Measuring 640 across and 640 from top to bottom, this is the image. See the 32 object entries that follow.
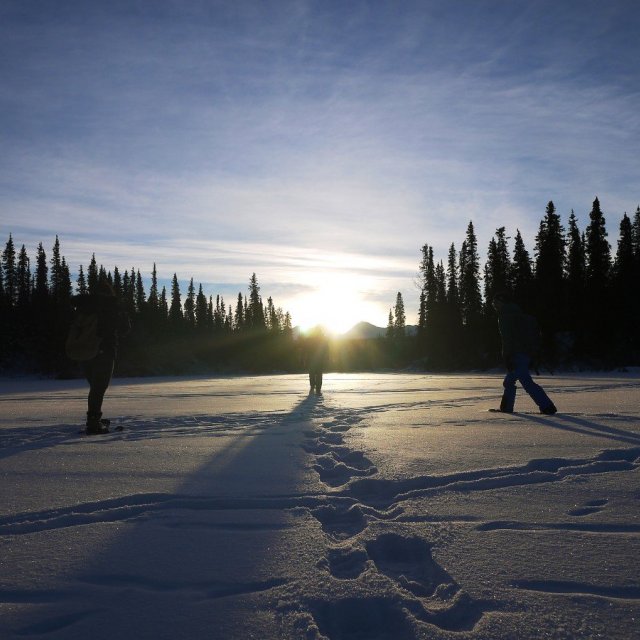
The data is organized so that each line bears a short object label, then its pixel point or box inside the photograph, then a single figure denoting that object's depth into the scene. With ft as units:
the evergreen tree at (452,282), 201.16
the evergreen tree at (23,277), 238.52
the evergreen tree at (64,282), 227.57
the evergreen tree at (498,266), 171.32
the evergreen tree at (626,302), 142.20
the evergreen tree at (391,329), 321.97
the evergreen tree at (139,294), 281.95
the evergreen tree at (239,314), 337.93
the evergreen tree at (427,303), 208.13
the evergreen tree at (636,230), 179.73
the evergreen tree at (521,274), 159.43
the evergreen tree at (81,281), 287.69
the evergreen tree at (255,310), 324.39
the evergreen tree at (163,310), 272.31
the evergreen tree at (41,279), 217.09
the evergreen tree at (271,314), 386.65
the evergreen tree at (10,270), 256.52
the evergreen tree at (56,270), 261.65
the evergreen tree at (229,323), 326.92
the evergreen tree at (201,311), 311.68
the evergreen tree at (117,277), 305.86
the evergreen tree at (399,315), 346.74
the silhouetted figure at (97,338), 20.02
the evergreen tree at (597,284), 143.13
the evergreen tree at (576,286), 148.15
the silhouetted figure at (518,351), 24.41
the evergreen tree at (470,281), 196.34
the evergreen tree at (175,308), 290.15
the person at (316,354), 43.14
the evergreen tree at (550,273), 152.35
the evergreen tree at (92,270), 261.63
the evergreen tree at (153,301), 270.87
